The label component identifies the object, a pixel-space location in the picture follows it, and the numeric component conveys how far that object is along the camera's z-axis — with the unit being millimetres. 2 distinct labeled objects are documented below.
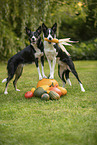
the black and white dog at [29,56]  5352
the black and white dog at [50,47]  5212
